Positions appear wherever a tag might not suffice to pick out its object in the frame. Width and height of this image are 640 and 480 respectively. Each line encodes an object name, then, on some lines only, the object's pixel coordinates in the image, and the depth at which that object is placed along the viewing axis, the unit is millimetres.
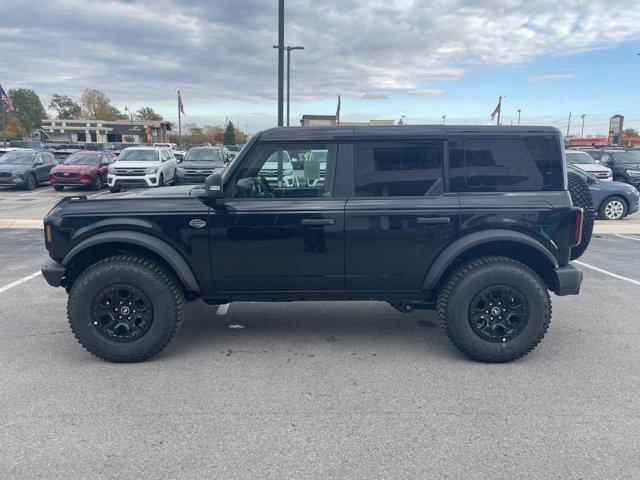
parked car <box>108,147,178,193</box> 17125
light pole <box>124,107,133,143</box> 86844
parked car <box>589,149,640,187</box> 19562
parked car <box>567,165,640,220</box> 12016
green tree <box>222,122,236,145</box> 80250
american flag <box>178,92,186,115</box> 50497
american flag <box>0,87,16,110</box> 31900
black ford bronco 4047
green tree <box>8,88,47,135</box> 108938
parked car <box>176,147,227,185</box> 18578
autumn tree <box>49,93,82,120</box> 130250
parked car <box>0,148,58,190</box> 18250
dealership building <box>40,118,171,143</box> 86500
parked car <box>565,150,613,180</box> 17891
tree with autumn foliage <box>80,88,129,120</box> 117000
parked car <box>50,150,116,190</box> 18375
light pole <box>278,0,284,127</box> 11344
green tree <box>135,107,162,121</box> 128750
